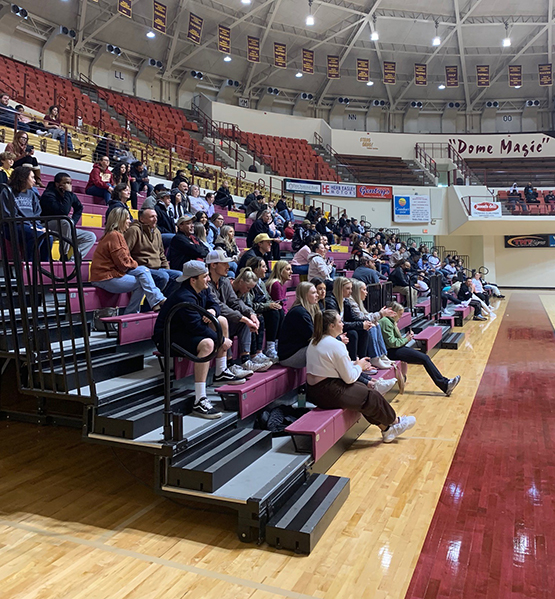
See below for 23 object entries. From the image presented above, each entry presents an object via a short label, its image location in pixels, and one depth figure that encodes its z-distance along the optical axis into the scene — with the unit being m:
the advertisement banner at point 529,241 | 22.69
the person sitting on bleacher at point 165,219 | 5.67
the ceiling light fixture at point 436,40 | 19.67
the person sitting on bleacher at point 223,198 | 10.70
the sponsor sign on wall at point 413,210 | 20.50
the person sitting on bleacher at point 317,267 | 6.66
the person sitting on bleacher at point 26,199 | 3.67
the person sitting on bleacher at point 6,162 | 5.07
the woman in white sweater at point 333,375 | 3.62
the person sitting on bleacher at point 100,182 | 6.94
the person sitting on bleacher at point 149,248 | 4.50
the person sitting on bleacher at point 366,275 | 7.00
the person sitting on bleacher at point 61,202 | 4.52
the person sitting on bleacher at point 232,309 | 3.88
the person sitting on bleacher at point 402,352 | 5.37
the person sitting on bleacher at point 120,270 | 4.02
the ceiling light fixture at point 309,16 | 17.77
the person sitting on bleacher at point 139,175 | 8.32
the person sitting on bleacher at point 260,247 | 5.62
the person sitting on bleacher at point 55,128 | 9.15
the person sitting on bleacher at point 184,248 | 4.72
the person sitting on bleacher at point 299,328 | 4.09
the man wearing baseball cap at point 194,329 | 3.09
